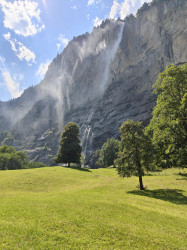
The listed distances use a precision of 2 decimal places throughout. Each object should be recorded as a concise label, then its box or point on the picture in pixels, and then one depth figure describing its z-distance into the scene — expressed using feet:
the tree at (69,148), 155.43
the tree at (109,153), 229.04
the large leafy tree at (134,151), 67.97
